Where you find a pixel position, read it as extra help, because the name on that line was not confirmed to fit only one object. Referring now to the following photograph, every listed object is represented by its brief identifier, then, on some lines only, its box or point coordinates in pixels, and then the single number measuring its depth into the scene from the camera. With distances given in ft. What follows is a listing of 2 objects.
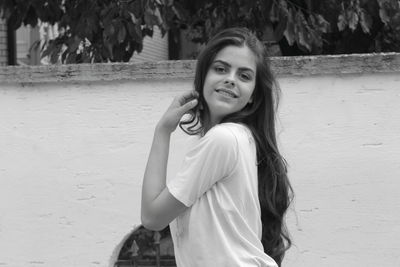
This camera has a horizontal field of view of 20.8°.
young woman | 9.03
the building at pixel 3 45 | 30.23
